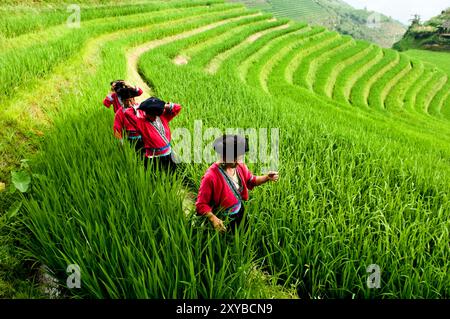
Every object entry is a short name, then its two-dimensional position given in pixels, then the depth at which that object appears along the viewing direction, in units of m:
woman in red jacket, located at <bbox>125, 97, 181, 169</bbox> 2.85
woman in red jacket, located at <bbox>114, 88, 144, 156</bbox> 3.02
